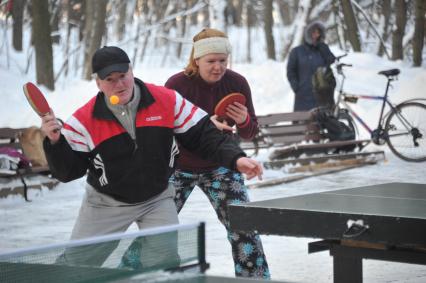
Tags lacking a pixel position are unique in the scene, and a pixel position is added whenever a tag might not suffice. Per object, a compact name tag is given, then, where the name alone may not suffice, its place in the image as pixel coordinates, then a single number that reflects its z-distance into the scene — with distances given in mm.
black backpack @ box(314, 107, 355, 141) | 14850
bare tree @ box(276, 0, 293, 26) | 60753
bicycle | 14141
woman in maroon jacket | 5734
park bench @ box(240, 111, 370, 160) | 14984
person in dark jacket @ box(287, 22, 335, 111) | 15273
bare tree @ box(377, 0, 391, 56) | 34397
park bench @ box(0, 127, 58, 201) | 11781
